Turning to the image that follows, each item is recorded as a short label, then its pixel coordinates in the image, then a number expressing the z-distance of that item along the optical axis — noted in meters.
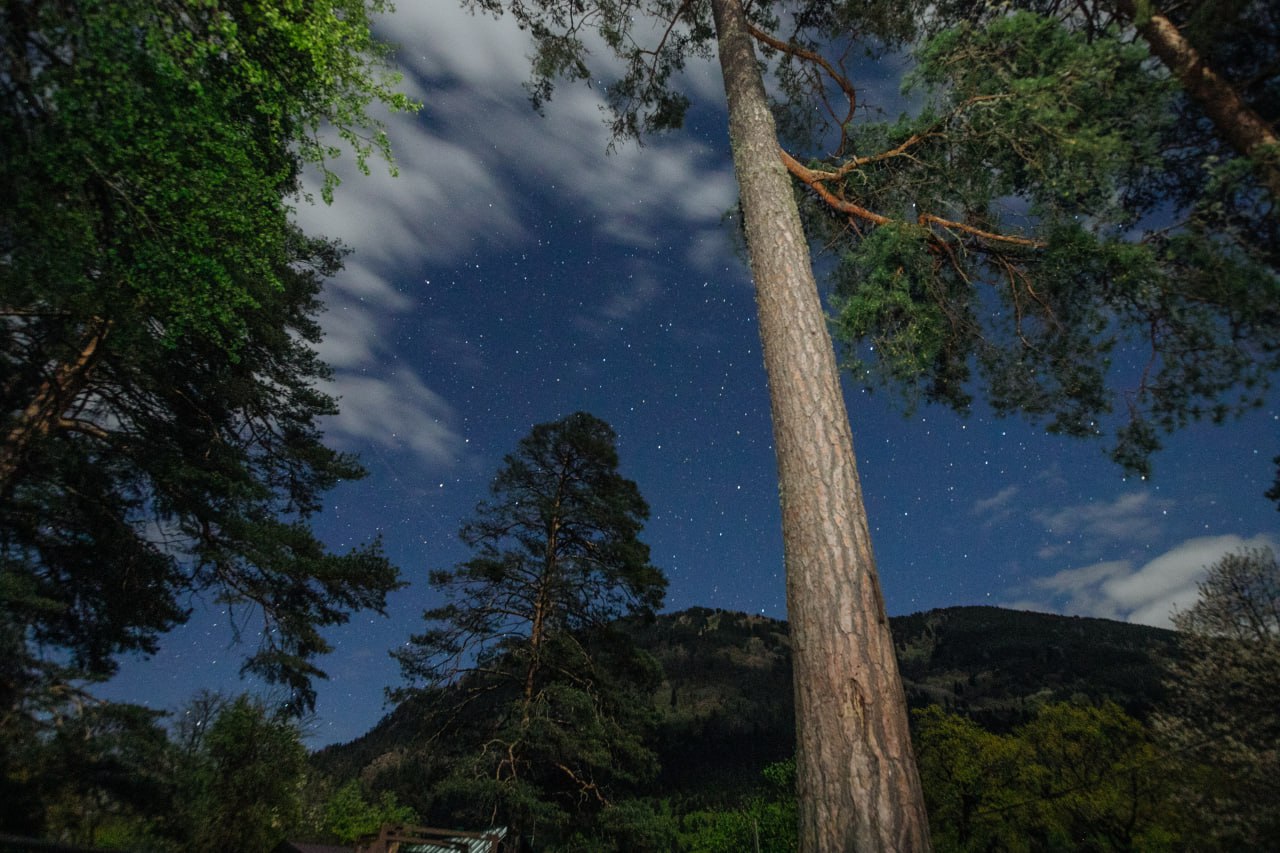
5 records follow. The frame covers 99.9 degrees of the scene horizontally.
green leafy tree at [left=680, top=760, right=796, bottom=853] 32.69
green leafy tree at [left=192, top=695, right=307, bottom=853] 15.82
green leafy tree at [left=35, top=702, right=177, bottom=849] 6.39
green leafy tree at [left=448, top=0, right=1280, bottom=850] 3.67
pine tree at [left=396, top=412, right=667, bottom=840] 12.19
